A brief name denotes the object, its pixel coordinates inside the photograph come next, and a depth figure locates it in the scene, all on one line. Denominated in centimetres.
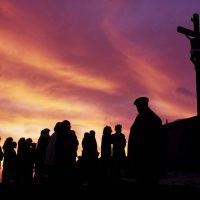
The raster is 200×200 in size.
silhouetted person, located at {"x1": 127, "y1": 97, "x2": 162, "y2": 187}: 507
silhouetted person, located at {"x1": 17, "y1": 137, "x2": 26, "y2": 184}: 1332
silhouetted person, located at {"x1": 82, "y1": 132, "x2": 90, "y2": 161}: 1182
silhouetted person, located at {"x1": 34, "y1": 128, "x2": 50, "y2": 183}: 1133
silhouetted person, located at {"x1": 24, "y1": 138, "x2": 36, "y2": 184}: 1333
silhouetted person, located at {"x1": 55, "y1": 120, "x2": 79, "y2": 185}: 858
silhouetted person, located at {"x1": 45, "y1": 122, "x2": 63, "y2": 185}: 868
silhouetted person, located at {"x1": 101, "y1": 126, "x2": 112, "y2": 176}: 1191
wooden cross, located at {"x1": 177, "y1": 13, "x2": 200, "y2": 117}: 1270
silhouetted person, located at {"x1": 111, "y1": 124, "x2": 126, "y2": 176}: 1166
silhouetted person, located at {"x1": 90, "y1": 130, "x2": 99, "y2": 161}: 1180
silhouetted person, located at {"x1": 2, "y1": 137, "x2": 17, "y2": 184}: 1341
